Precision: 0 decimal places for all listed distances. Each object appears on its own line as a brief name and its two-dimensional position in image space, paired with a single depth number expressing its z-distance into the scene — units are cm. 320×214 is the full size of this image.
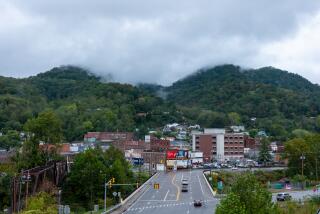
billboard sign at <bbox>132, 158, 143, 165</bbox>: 16362
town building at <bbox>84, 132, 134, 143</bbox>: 19138
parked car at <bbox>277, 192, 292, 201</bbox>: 7406
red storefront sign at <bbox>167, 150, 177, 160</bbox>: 17025
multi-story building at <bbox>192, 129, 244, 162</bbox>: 19912
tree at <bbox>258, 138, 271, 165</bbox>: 17821
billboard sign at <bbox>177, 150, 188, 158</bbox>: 17195
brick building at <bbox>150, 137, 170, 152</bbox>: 18216
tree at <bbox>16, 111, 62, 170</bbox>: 9706
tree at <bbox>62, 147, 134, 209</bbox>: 8731
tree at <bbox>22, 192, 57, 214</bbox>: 5879
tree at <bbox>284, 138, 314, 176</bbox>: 13525
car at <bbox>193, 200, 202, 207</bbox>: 6919
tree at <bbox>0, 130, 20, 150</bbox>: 17602
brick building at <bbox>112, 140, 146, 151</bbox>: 18012
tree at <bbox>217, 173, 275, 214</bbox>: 3541
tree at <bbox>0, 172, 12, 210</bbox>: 8168
